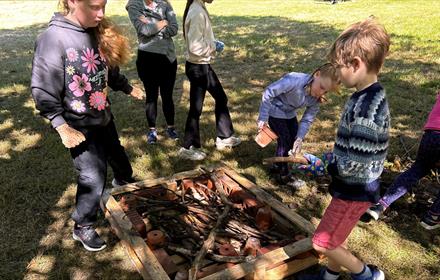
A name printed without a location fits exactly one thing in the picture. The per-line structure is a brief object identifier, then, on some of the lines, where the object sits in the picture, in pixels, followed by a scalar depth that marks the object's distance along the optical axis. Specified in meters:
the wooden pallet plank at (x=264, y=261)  2.68
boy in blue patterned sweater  2.25
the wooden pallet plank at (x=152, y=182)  3.71
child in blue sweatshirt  3.53
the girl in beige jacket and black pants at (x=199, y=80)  4.40
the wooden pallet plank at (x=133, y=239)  2.73
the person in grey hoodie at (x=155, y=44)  4.66
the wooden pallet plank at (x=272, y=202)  3.22
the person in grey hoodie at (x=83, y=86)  2.80
